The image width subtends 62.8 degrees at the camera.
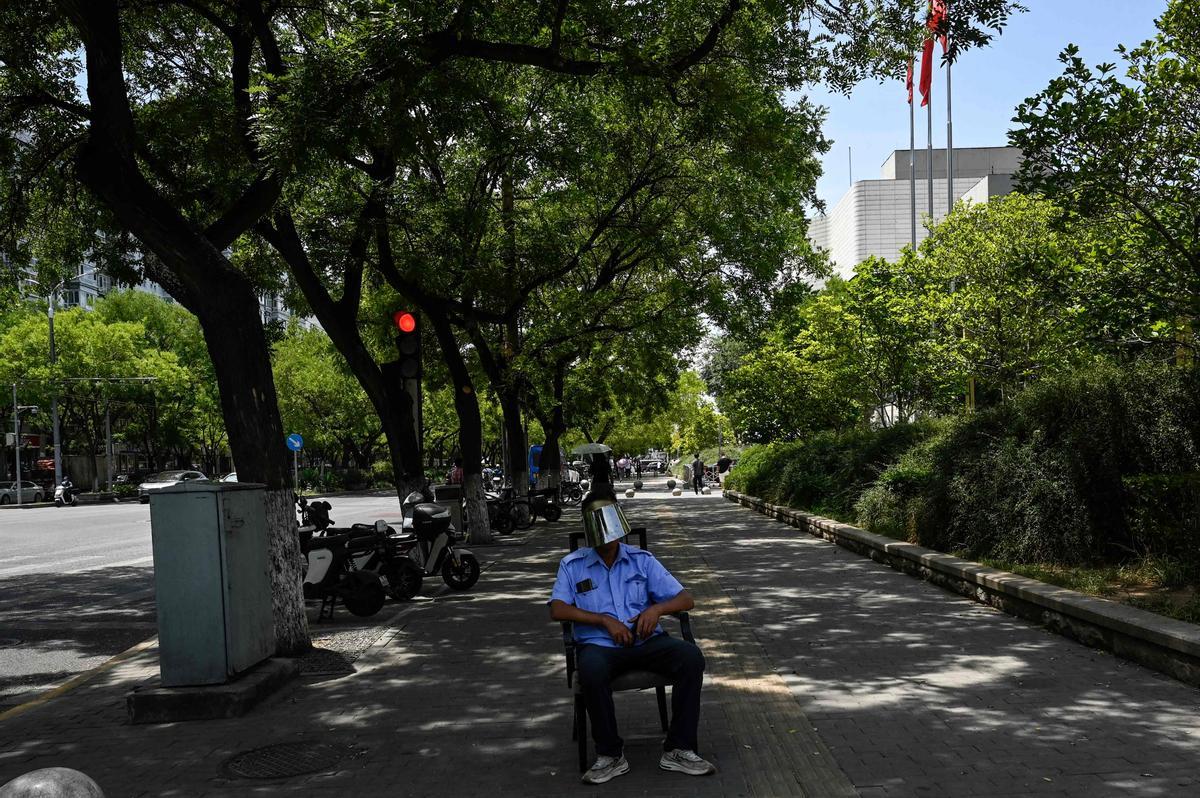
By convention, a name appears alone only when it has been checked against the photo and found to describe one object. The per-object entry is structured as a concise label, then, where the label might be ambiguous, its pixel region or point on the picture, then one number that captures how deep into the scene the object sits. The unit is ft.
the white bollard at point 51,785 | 9.32
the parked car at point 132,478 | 172.76
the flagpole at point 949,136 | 145.21
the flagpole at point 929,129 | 151.27
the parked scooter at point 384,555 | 33.01
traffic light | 41.06
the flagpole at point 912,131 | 165.48
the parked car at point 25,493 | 149.89
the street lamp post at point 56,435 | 138.17
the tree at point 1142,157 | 30.44
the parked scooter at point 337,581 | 30.81
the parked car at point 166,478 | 131.95
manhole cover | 15.94
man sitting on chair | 14.92
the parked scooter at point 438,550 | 36.70
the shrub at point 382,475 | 199.23
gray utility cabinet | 20.12
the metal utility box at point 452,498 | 54.54
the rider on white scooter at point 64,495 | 133.41
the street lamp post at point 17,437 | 138.51
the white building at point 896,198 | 239.91
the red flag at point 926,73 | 115.34
